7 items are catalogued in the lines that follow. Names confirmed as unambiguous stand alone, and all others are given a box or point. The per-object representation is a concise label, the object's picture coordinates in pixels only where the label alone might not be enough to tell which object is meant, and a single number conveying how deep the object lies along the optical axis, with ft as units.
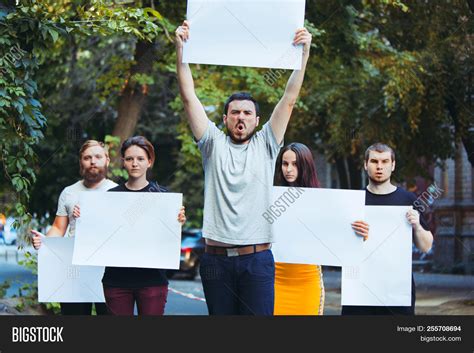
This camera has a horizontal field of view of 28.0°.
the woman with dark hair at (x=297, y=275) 20.83
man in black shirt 20.29
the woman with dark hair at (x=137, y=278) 19.66
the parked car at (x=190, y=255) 77.10
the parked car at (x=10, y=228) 28.45
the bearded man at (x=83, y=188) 21.43
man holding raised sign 16.84
